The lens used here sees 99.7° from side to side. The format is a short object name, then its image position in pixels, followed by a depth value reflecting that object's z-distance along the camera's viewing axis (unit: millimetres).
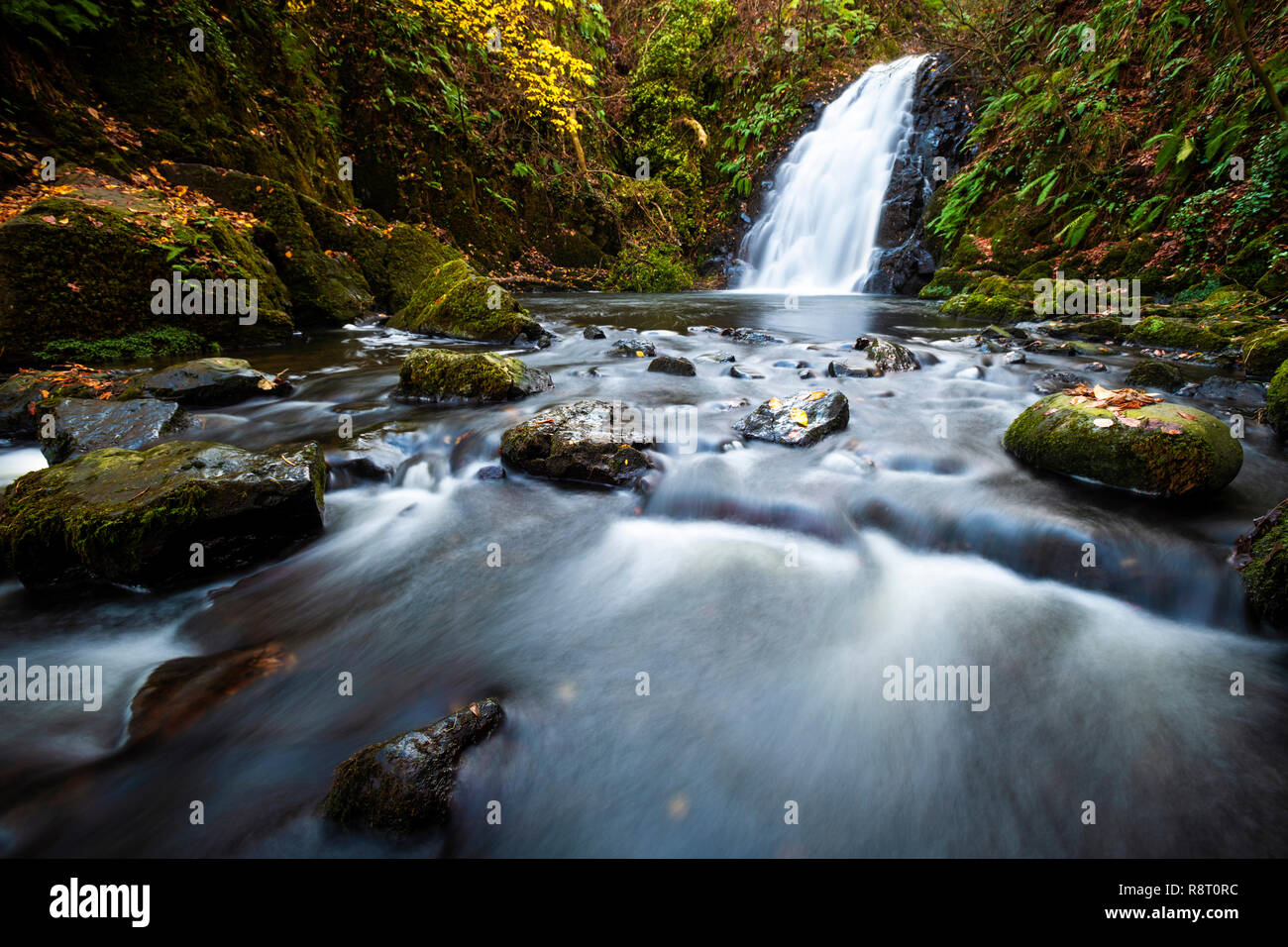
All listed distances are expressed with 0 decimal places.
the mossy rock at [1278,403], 4062
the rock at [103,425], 3600
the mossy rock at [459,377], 5141
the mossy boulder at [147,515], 2486
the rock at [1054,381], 5531
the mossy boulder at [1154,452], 3127
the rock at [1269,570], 2312
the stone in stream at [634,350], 7391
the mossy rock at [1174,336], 6555
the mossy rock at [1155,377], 5219
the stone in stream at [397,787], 1610
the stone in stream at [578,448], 3781
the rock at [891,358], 6496
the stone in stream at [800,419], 4371
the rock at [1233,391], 4922
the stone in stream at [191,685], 1984
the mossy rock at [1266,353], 5414
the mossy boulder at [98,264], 5223
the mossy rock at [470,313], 7816
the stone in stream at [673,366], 6371
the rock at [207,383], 4749
